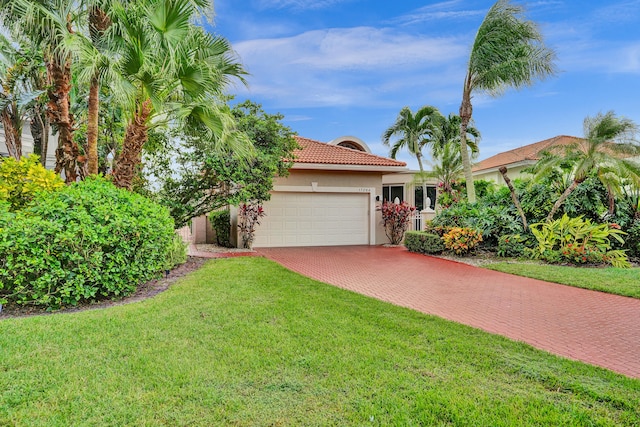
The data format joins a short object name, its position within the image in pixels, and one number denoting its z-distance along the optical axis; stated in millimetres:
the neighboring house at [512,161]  19391
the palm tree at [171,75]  6773
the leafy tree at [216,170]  10820
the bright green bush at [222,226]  14180
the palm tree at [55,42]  6742
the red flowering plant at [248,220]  12901
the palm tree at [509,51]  13062
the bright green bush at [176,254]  8258
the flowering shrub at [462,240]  11359
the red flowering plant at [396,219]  15109
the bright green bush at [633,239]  10344
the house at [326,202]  14141
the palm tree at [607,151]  9633
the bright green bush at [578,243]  9578
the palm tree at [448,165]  17672
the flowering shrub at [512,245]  10930
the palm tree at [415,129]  23594
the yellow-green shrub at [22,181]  6449
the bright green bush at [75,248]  4992
